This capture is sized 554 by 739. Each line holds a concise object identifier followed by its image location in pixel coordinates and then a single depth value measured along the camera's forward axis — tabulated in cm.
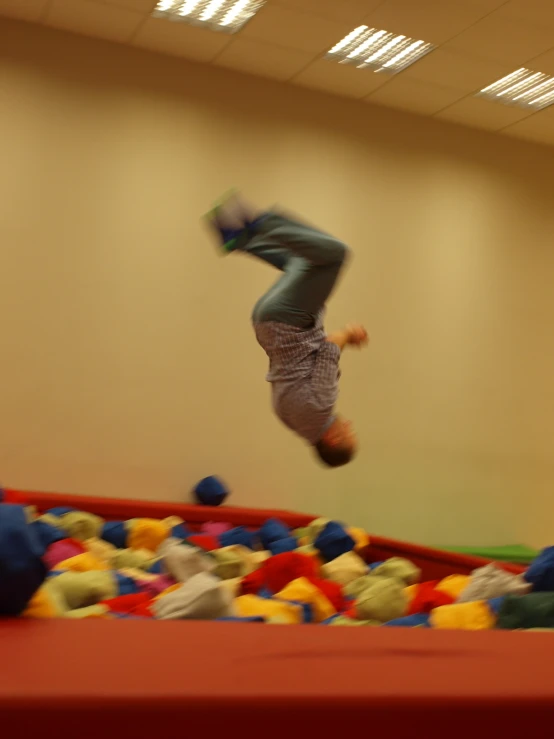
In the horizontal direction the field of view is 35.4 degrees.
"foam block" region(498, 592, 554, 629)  248
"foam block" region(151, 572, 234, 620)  234
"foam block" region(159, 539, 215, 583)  319
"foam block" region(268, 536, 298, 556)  396
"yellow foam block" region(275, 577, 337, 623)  292
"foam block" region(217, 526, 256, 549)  401
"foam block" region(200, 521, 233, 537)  426
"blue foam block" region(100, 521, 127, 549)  395
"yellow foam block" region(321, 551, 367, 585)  361
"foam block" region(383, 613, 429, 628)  284
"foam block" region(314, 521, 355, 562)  391
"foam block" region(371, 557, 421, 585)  358
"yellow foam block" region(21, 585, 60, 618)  165
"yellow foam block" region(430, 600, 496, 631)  273
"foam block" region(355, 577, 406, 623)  306
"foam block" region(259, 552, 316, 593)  328
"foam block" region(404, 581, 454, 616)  312
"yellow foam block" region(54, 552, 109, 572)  316
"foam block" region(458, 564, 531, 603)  299
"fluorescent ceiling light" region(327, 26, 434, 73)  474
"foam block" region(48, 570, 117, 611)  272
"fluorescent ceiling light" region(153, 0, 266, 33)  449
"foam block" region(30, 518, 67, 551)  333
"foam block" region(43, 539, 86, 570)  328
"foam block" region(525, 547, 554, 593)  287
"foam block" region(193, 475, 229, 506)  489
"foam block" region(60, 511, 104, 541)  386
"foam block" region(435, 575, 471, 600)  332
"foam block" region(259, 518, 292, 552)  407
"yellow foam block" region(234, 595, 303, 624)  266
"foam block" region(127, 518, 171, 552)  392
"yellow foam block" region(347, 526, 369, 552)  411
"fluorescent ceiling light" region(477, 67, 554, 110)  511
